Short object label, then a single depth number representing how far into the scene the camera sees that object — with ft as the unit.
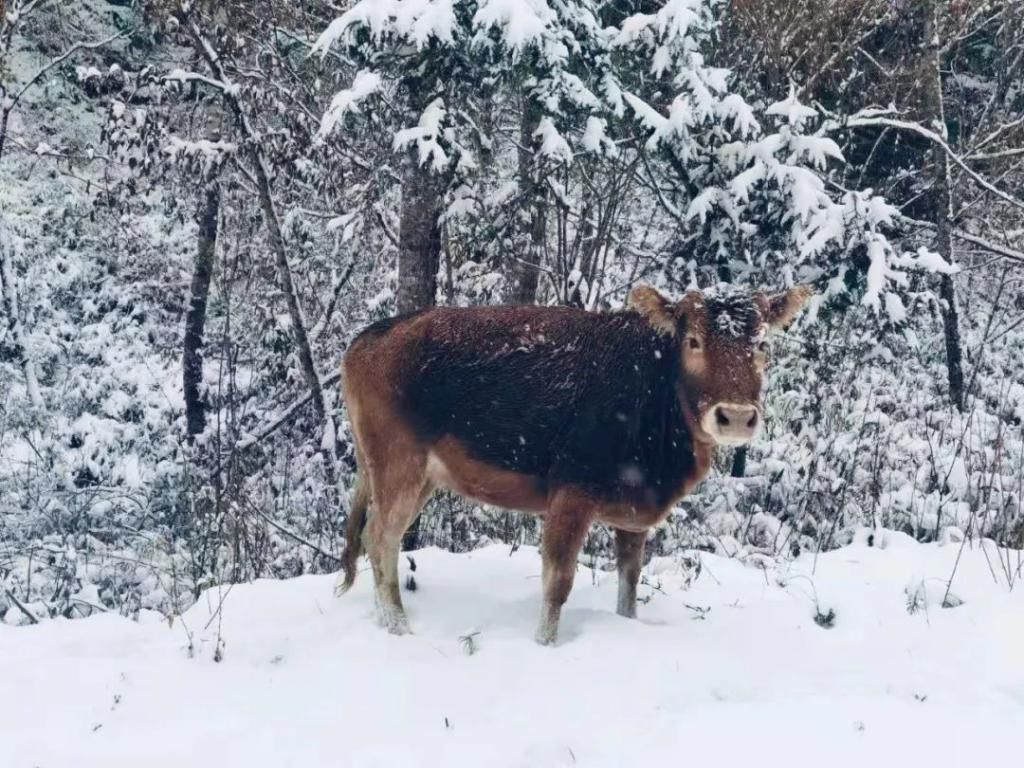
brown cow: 14.85
